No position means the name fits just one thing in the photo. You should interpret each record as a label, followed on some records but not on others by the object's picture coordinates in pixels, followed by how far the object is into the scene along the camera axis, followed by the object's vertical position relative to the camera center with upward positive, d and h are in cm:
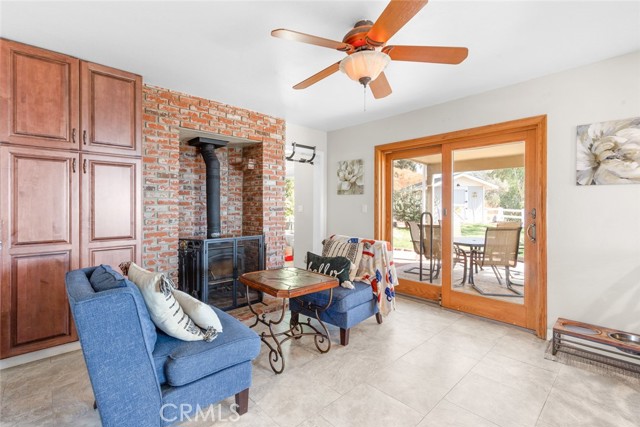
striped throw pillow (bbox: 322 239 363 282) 304 -43
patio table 340 -41
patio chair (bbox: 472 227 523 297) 313 -44
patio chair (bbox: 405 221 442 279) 374 -45
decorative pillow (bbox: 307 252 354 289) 278 -53
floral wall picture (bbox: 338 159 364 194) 450 +56
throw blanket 300 -63
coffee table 222 -59
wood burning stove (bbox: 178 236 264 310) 334 -65
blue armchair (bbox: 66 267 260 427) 128 -75
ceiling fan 163 +97
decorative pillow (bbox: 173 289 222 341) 171 -61
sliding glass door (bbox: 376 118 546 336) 298 -7
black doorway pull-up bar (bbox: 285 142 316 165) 454 +91
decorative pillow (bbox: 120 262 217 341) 158 -53
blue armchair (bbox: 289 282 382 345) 262 -88
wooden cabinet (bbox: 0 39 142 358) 225 +26
